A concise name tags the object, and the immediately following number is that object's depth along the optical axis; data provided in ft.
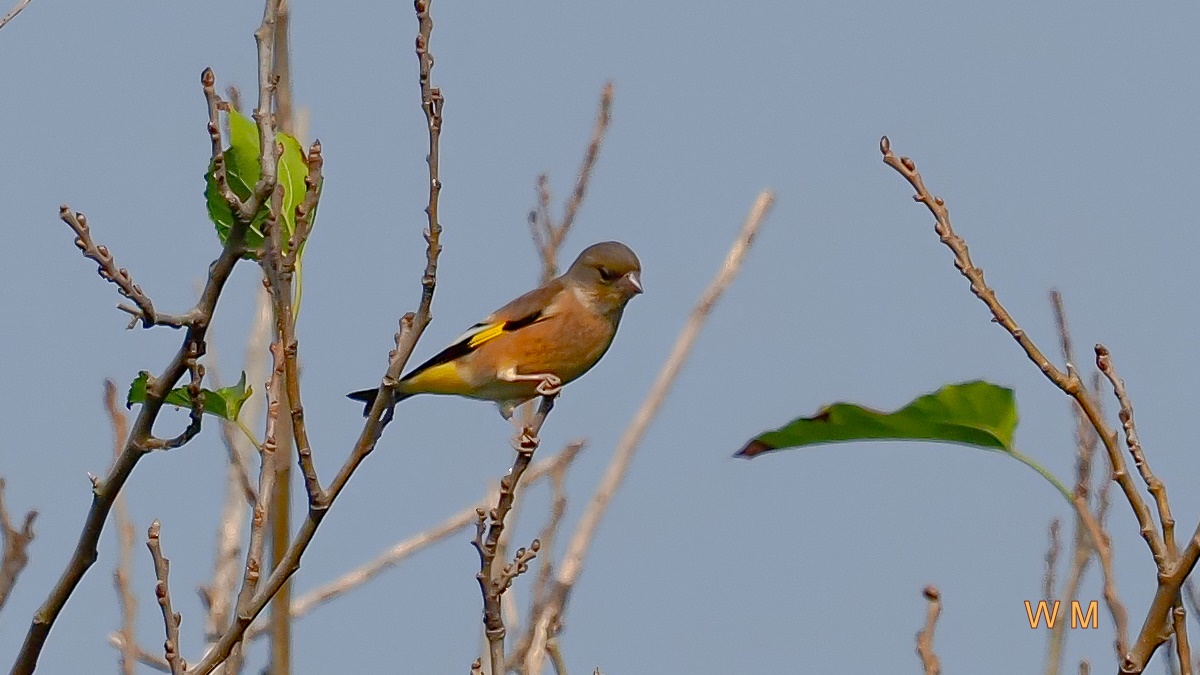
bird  32.55
